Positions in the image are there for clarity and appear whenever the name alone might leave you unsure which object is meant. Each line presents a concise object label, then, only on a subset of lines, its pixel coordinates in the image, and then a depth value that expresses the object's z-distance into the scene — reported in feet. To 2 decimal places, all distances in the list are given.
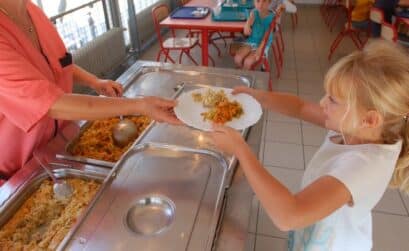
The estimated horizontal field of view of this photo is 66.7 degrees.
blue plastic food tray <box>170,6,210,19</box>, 9.96
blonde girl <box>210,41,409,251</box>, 2.15
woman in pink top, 2.67
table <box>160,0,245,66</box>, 9.18
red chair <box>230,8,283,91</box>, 9.40
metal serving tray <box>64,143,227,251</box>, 2.39
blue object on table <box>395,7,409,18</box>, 9.42
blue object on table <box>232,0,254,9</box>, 10.99
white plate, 3.27
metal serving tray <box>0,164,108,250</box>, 2.75
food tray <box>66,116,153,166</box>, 3.31
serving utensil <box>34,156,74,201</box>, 2.95
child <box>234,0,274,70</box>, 9.52
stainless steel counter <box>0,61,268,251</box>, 2.43
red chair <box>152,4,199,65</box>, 10.33
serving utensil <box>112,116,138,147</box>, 3.66
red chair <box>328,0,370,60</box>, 11.55
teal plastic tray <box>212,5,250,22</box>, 9.65
